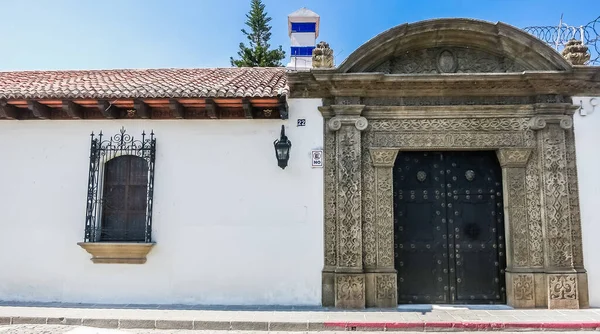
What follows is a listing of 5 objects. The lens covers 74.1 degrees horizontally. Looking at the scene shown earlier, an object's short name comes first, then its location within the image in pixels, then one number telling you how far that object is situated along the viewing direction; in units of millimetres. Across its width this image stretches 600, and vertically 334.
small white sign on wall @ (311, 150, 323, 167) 6328
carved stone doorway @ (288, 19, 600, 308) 6012
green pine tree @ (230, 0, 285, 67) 21703
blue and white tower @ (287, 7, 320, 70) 7488
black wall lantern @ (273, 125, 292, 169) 6219
